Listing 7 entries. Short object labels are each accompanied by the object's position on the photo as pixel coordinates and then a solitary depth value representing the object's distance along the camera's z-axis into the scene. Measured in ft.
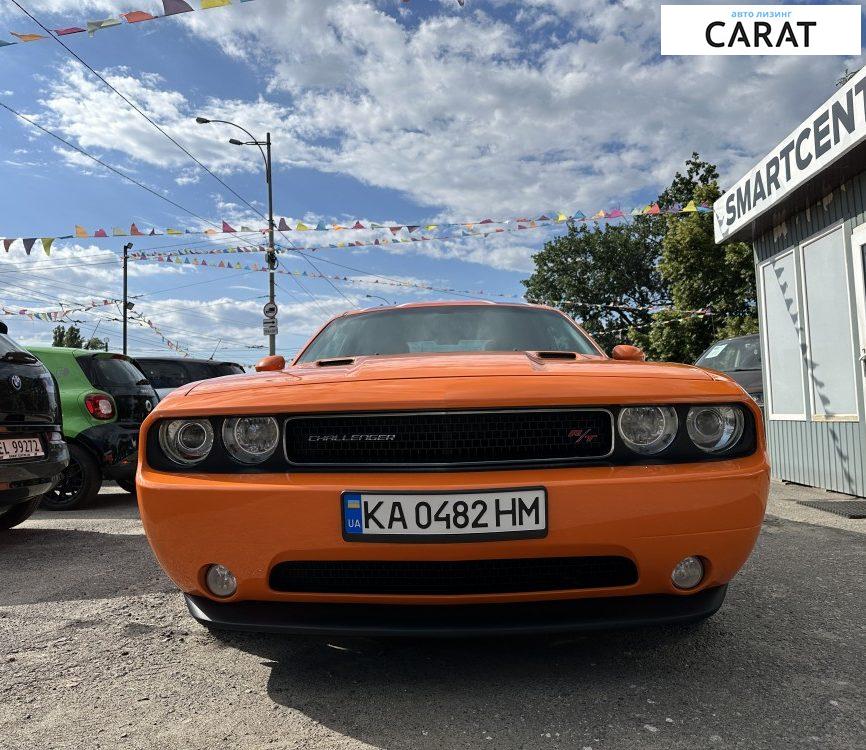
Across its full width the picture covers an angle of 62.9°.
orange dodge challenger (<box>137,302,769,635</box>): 6.64
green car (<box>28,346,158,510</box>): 21.26
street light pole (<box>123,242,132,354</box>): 106.73
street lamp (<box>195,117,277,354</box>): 61.57
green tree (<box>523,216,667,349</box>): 143.33
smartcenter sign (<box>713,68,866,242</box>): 18.08
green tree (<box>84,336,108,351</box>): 166.96
